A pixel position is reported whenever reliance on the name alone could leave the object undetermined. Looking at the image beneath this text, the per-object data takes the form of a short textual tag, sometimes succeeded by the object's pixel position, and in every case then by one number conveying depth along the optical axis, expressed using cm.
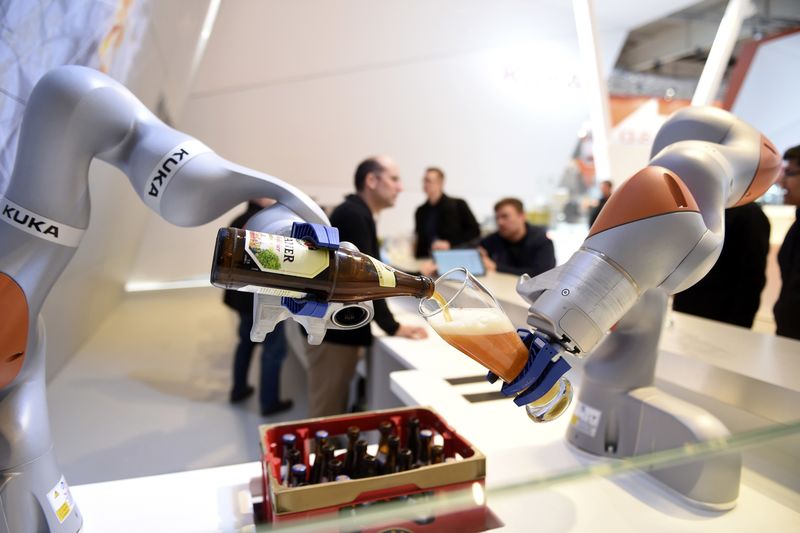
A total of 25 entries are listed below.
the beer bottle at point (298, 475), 83
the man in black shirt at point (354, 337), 167
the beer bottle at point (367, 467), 89
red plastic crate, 75
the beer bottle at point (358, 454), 91
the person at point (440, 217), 381
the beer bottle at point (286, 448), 90
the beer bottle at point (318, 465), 90
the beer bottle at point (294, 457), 90
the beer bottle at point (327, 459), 88
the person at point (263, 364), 250
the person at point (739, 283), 191
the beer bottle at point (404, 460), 91
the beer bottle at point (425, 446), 95
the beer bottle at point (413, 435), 102
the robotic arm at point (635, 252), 73
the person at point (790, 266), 181
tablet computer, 224
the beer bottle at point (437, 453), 93
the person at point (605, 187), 450
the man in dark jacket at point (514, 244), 185
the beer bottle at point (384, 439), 99
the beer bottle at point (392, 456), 94
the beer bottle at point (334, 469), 88
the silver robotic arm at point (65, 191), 71
